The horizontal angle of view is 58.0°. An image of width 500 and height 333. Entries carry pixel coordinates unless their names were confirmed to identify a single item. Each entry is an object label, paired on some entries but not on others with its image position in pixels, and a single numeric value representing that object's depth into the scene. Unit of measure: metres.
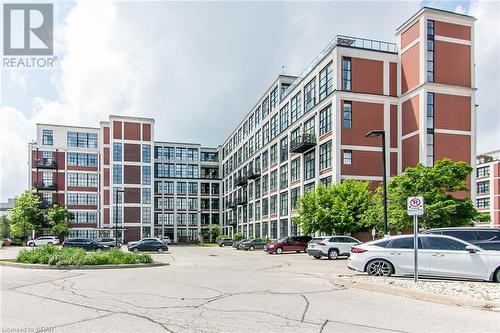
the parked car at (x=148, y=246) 41.25
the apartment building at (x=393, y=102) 39.44
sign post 12.83
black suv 16.44
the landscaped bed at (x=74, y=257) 19.77
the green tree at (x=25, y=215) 67.50
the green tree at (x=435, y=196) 28.58
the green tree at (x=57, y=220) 70.38
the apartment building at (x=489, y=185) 80.81
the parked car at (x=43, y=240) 60.05
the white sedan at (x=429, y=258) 13.42
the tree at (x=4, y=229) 93.12
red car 39.00
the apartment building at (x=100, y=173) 76.56
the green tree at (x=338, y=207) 35.31
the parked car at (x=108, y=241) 46.77
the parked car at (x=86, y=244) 40.09
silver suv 28.30
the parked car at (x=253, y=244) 49.31
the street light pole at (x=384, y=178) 21.25
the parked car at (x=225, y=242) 68.19
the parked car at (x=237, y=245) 52.09
